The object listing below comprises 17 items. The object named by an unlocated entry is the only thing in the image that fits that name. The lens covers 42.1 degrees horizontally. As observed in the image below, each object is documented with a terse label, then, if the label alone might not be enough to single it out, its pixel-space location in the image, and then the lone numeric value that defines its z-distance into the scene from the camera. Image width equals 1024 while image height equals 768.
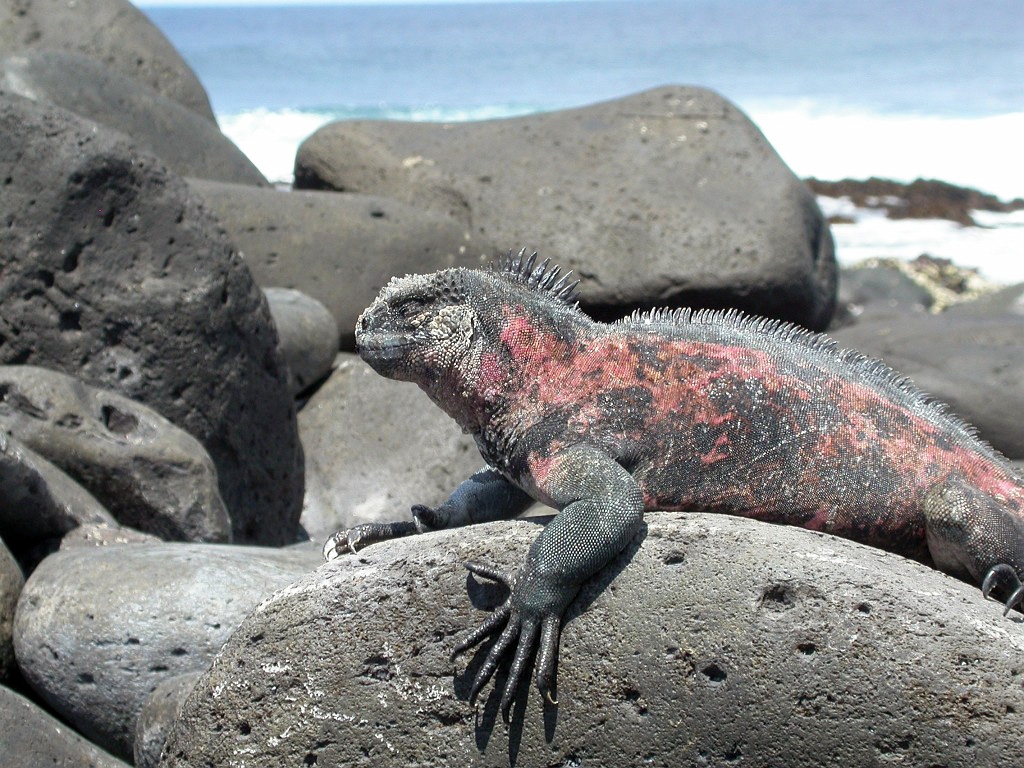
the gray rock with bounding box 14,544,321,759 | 4.55
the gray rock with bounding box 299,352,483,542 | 7.92
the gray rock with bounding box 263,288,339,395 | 8.46
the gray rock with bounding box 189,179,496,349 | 9.56
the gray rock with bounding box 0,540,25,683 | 4.80
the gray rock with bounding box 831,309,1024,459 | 8.54
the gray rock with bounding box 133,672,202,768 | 4.03
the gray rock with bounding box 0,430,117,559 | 5.18
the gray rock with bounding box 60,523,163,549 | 5.36
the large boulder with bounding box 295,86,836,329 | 10.41
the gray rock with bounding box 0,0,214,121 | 12.71
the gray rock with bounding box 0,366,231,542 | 5.98
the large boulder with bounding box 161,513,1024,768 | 3.11
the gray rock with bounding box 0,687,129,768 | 4.08
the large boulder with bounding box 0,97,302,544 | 6.55
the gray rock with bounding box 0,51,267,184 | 10.13
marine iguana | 3.60
